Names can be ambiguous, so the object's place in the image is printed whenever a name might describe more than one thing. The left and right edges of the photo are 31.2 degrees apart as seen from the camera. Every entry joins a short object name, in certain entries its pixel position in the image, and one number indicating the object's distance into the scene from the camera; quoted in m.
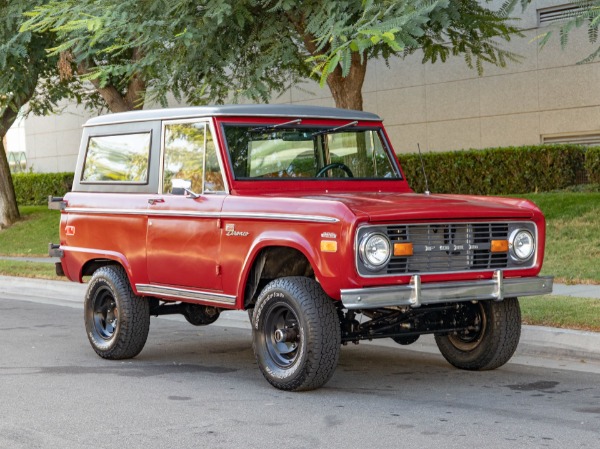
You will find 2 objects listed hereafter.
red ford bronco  7.54
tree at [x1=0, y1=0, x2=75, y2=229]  19.25
